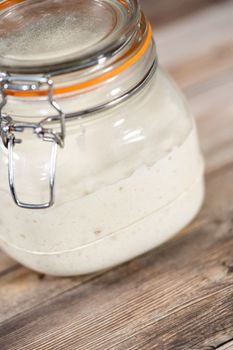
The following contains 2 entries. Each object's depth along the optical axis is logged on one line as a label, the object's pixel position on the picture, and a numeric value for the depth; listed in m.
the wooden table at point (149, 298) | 0.48
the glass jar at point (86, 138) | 0.45
